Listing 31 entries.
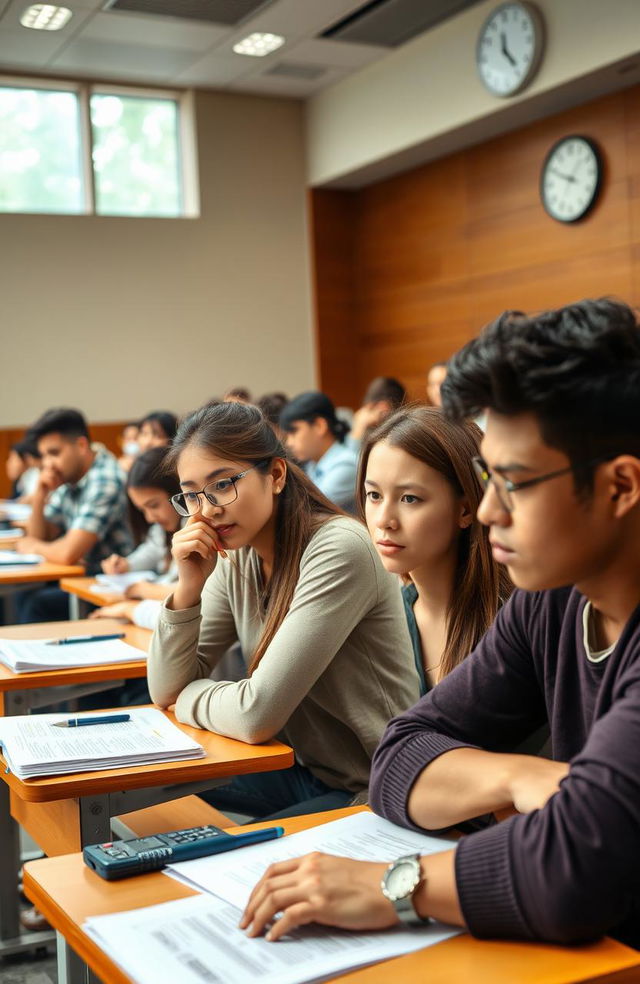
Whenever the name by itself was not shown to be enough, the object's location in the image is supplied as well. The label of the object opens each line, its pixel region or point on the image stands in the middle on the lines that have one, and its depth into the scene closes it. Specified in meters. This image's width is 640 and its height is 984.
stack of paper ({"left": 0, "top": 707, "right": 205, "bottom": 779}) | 1.66
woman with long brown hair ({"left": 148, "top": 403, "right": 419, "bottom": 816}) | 1.98
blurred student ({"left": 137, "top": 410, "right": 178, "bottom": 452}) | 4.99
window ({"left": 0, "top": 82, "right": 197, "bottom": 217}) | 8.07
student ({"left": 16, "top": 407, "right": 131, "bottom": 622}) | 4.58
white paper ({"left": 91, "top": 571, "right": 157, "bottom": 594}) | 3.61
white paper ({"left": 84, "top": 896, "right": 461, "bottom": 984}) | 0.98
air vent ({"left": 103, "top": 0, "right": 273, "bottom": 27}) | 6.46
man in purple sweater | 1.02
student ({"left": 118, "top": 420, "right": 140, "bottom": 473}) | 6.73
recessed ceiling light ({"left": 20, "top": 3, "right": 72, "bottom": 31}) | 6.54
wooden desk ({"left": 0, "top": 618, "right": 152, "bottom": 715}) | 2.40
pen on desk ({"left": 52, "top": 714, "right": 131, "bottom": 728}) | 1.89
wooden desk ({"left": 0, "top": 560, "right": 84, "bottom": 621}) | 4.09
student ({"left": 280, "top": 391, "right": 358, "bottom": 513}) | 5.45
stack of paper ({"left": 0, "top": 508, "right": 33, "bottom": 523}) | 6.25
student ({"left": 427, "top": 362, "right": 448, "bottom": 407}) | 6.17
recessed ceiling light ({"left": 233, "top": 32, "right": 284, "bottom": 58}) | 7.13
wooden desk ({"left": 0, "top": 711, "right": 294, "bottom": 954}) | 1.63
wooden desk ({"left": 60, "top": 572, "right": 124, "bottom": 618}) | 3.50
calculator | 1.23
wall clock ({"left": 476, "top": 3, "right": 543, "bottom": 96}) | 6.10
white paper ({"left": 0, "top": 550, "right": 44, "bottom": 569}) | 4.43
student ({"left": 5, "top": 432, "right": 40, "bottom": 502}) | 6.88
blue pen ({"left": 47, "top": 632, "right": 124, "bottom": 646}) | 2.75
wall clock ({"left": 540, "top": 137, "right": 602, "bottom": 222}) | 6.37
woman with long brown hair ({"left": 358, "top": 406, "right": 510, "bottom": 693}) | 1.91
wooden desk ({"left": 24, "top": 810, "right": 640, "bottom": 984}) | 0.98
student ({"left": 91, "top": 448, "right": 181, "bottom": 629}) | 3.16
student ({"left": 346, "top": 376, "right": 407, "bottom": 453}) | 6.08
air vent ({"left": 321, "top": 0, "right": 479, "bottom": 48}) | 6.62
